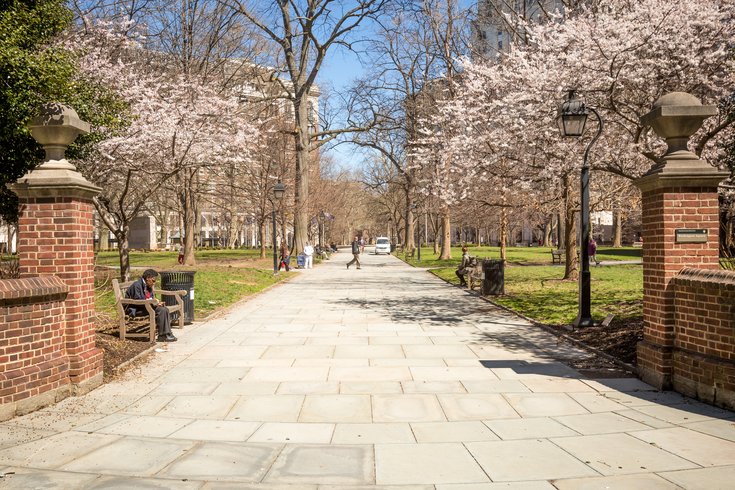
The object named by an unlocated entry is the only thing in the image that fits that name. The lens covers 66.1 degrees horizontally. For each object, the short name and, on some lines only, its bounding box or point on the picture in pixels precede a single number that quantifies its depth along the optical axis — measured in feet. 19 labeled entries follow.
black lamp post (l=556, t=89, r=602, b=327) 34.37
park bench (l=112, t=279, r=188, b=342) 29.50
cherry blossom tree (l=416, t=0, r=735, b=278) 39.27
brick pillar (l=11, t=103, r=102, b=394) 20.92
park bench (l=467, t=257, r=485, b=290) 60.08
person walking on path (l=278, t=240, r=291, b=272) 90.68
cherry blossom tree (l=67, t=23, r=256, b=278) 53.01
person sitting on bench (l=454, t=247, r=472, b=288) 65.51
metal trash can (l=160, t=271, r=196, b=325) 37.01
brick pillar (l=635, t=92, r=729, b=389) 21.45
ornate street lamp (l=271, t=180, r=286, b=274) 85.20
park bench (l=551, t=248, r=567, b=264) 104.02
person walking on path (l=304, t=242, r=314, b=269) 106.42
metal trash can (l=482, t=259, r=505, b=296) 54.60
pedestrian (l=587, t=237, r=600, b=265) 93.85
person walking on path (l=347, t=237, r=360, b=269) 104.49
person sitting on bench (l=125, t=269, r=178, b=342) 31.58
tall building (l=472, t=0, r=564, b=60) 73.67
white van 194.08
